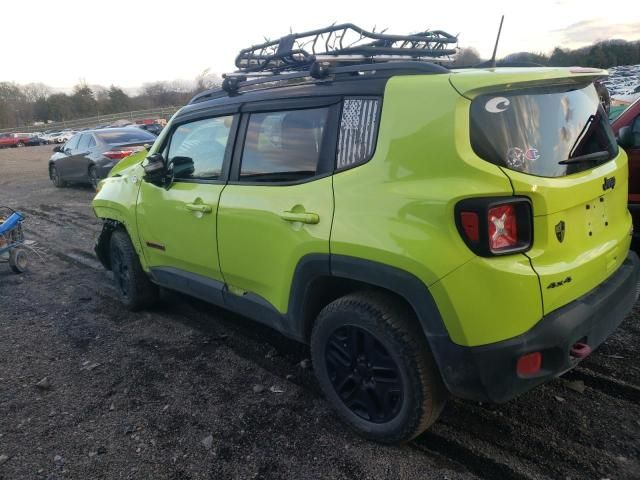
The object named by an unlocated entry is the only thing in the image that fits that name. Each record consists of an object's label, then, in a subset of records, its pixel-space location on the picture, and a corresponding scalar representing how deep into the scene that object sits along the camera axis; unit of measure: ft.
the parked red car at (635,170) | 14.14
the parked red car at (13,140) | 158.10
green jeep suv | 6.89
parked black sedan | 39.06
